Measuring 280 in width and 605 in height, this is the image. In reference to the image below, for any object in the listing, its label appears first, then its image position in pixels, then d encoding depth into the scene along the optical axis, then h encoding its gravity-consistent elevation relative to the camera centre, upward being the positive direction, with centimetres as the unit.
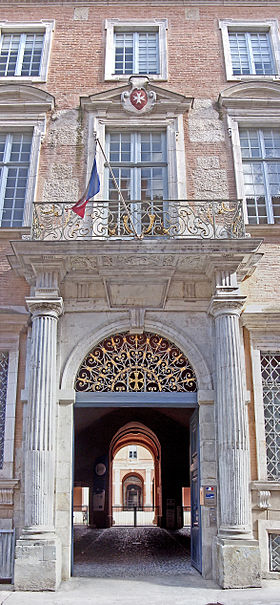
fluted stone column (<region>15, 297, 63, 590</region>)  850 +122
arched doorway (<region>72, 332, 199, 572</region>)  989 +270
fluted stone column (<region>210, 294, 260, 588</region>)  854 +130
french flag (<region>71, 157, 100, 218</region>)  959 +531
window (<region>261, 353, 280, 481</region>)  977 +217
